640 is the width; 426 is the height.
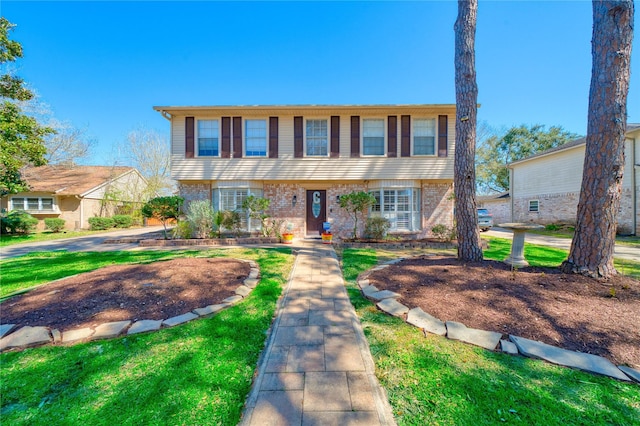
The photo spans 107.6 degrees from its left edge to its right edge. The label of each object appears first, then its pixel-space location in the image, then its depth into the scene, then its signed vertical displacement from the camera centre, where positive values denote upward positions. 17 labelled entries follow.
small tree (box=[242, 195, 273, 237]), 9.29 +0.15
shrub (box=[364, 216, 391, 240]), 8.97 -0.56
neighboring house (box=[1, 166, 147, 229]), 15.27 +1.35
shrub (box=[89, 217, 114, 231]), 15.43 -0.68
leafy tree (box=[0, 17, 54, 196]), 9.35 +3.40
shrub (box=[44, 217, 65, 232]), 14.44 -0.68
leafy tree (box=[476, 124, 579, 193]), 23.45 +6.90
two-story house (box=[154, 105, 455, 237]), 9.78 +2.75
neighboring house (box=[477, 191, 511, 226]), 19.22 +0.56
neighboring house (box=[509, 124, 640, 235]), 11.12 +1.65
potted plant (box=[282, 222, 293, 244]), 9.12 -0.91
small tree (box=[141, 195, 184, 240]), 9.16 +0.19
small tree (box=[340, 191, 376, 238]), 8.63 +0.46
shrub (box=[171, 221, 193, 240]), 9.27 -0.69
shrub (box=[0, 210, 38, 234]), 12.91 -0.52
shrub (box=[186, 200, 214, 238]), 9.23 -0.21
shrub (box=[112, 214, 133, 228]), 16.75 -0.55
